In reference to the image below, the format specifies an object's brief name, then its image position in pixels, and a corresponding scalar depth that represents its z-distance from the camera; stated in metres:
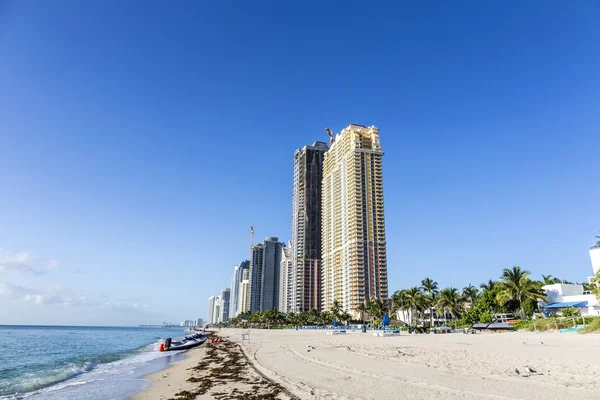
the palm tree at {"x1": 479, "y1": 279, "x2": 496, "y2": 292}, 79.95
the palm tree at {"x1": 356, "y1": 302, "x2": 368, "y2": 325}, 128.00
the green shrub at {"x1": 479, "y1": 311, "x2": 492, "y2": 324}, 60.91
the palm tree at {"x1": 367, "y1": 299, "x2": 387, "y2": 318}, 120.25
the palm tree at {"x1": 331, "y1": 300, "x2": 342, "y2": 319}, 138.46
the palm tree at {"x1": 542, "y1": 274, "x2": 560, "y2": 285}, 88.19
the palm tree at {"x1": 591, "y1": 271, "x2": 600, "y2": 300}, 41.63
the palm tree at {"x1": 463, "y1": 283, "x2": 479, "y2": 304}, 93.01
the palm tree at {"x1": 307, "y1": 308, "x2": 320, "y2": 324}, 144.36
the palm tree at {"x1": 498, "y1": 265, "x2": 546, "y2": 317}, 66.00
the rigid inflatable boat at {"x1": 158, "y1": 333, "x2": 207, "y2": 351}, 49.49
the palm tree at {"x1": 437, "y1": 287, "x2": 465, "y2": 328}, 86.62
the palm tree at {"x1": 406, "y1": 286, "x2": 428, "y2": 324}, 94.25
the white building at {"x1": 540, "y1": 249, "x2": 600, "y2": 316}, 61.40
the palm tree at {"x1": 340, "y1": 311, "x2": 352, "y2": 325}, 138.26
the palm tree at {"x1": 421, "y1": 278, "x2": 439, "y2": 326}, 95.82
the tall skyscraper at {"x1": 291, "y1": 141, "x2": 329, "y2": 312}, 190.25
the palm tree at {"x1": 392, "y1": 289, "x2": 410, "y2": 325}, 98.94
